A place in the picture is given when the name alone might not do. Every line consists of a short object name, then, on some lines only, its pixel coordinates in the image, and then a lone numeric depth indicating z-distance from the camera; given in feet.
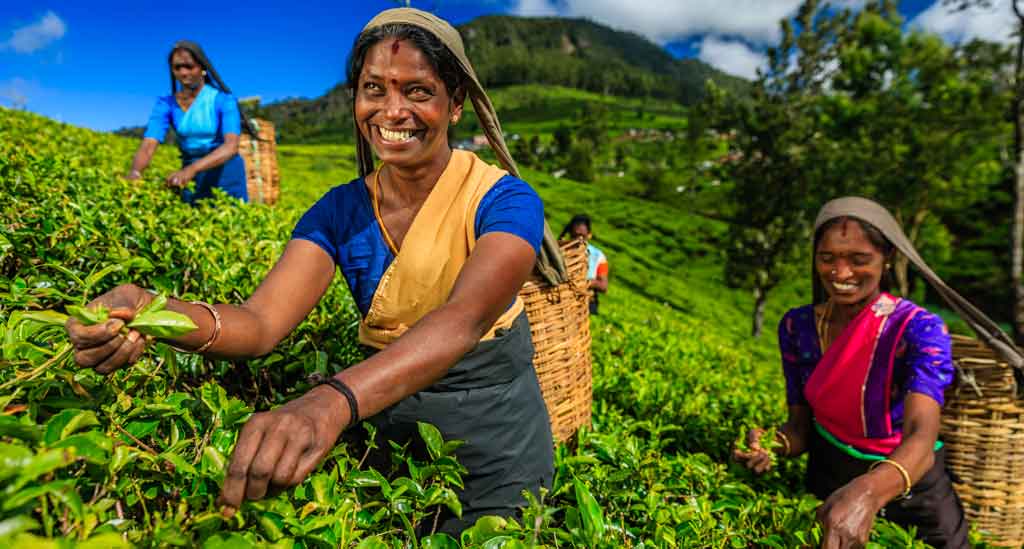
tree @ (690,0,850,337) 65.77
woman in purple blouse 8.07
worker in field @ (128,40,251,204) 13.88
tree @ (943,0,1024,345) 49.14
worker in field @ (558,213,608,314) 24.09
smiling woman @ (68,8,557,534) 4.91
